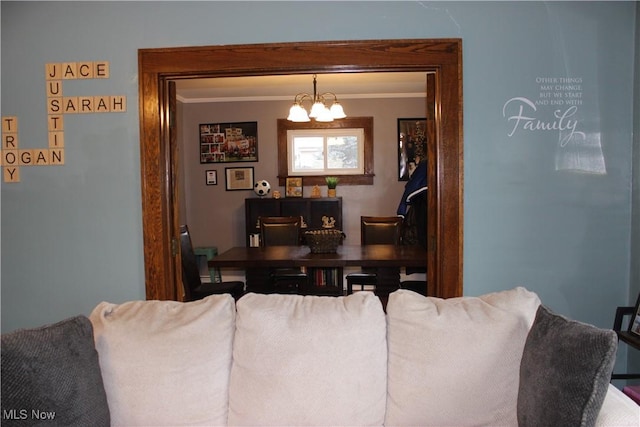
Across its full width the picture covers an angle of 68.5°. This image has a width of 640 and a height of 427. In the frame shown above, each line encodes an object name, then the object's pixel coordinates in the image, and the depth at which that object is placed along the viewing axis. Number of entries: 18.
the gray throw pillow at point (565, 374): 1.17
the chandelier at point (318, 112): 4.60
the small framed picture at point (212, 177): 6.39
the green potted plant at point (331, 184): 6.06
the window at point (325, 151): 6.25
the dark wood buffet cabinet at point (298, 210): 6.09
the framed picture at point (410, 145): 6.16
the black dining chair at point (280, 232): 4.73
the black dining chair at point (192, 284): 3.83
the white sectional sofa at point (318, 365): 1.50
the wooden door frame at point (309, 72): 2.46
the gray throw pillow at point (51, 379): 1.24
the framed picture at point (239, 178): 6.34
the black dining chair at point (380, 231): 4.73
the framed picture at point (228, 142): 6.32
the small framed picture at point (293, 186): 6.21
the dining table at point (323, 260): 3.58
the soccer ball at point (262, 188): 6.22
